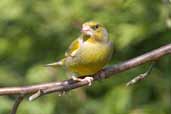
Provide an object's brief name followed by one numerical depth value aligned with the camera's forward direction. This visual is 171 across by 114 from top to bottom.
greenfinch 5.63
